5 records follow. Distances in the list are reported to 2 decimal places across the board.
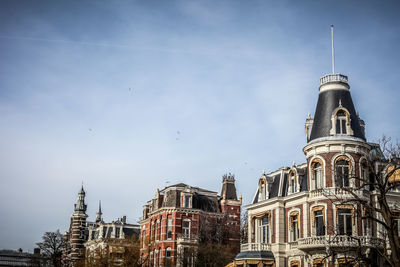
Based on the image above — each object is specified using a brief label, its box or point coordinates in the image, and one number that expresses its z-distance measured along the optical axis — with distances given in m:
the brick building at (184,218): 54.72
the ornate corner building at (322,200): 32.56
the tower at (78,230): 86.36
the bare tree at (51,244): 78.50
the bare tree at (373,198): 27.14
